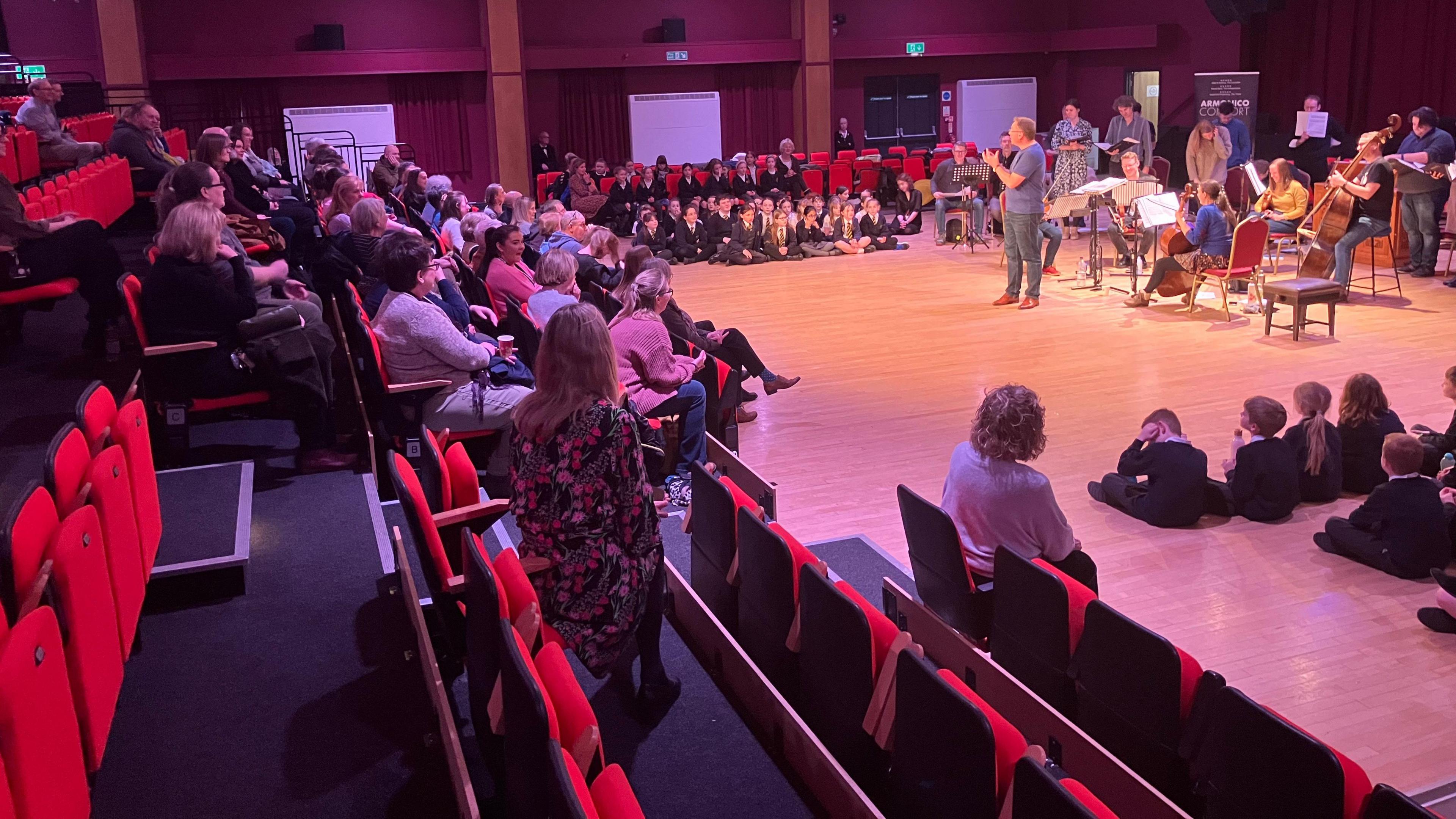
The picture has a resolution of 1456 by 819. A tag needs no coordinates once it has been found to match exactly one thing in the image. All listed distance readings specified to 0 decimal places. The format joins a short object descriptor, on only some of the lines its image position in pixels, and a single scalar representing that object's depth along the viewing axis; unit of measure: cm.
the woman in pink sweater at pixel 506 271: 633
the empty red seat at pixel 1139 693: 271
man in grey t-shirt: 898
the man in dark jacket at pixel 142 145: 866
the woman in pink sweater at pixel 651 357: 499
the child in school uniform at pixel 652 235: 1248
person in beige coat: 1178
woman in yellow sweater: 972
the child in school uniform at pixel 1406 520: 426
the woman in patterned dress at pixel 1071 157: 1099
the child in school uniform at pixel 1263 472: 480
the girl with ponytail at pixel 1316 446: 490
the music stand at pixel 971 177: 1293
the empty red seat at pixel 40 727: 174
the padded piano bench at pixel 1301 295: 789
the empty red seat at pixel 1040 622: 307
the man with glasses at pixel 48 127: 889
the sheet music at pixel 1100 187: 1000
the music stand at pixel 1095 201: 1004
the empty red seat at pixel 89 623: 220
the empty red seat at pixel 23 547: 219
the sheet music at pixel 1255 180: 1014
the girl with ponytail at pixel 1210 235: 896
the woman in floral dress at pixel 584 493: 284
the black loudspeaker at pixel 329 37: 1600
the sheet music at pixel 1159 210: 923
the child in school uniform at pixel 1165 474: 481
